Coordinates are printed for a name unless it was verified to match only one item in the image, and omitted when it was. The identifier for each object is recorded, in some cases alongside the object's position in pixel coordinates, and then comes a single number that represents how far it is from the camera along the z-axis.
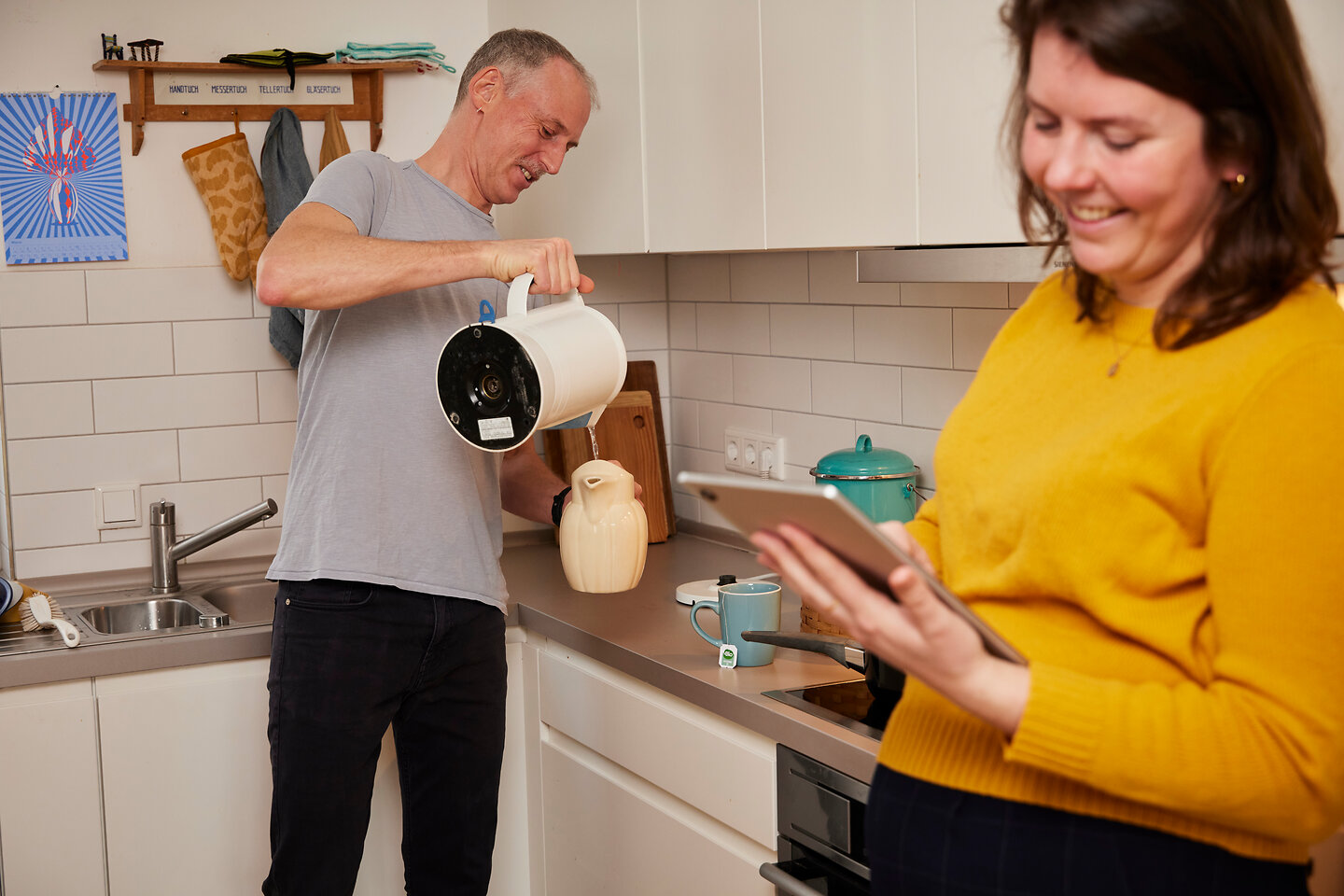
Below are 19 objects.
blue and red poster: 2.47
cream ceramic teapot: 1.93
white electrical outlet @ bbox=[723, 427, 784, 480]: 2.63
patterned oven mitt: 2.53
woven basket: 1.96
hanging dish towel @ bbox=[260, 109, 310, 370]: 2.54
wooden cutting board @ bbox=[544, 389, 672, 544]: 2.72
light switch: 2.54
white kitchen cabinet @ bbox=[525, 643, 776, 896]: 1.72
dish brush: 2.07
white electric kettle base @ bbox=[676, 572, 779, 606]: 2.16
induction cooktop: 1.57
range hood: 1.46
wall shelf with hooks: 2.50
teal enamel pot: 2.08
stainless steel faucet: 2.49
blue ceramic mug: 1.81
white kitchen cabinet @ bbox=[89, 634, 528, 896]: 2.11
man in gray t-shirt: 1.75
